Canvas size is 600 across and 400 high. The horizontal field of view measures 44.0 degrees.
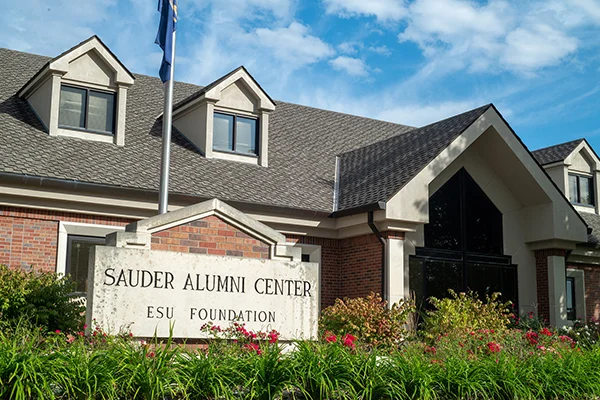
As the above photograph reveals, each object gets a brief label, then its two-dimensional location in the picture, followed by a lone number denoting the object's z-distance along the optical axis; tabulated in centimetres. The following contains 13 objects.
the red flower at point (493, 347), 976
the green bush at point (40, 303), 1186
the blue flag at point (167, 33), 1476
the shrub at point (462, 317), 1543
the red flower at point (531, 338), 1156
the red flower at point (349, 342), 902
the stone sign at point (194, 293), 952
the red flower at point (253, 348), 848
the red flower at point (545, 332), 1190
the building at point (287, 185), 1549
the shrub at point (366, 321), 1405
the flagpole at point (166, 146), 1366
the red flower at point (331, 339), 889
